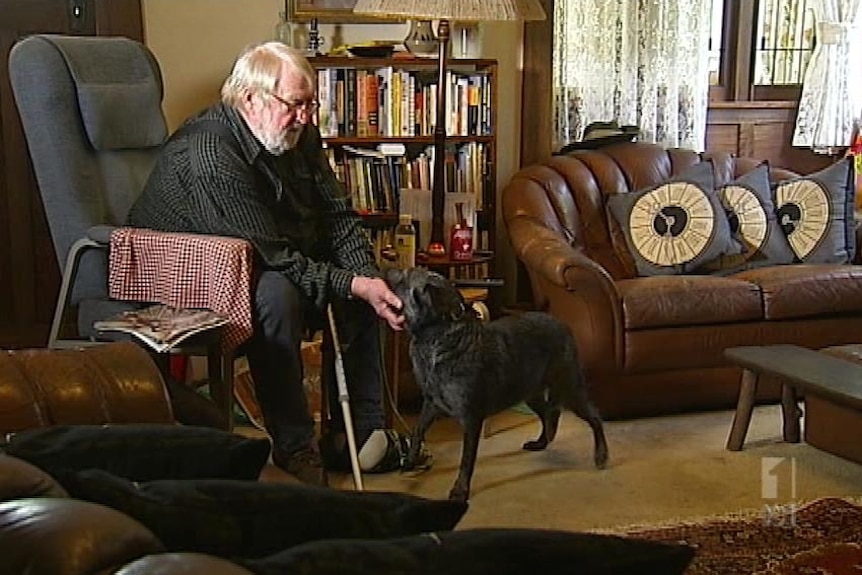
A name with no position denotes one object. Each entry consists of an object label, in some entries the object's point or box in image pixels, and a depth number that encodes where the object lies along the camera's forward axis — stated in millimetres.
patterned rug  2547
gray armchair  2992
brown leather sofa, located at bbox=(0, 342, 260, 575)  788
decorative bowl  4082
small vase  4184
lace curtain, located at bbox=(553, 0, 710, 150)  4637
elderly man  2850
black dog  2908
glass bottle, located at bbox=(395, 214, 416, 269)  3756
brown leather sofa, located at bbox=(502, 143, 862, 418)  3666
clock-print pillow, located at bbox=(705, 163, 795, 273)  4156
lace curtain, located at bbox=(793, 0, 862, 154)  5070
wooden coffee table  2979
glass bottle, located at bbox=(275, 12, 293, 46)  4172
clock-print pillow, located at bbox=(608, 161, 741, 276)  4039
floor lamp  3541
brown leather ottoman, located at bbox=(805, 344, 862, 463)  3241
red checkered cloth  2748
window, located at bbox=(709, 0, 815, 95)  5141
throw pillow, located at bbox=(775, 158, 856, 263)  4199
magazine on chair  2592
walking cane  2854
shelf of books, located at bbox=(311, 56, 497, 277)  4074
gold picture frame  4207
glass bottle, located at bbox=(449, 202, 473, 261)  3916
